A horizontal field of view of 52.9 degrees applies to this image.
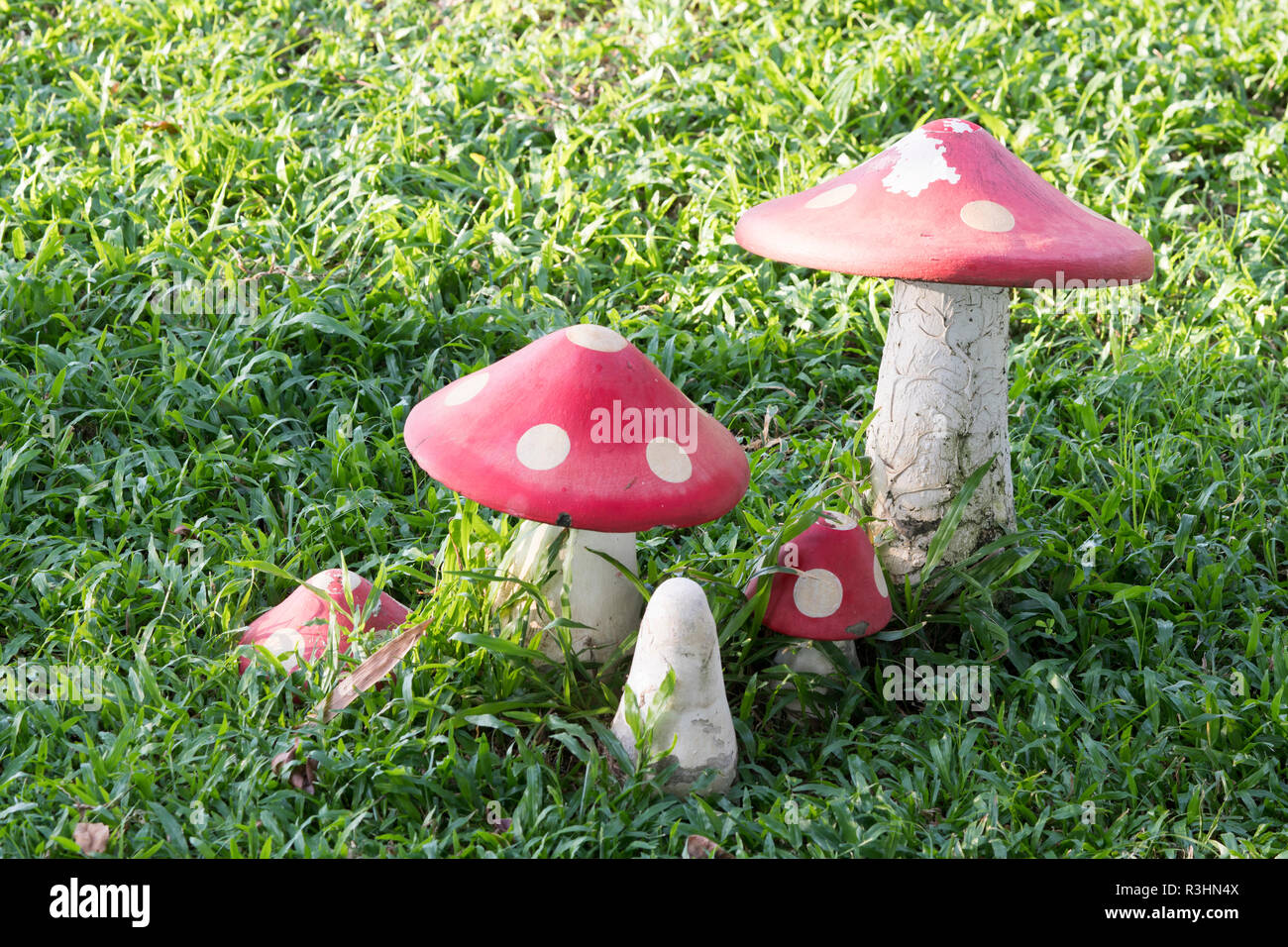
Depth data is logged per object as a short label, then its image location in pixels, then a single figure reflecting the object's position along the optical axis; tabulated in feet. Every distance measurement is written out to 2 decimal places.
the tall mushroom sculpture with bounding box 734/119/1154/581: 8.83
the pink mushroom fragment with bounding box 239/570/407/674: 9.64
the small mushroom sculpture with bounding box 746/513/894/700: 9.49
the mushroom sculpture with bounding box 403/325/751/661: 8.41
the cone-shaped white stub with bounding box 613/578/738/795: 8.56
